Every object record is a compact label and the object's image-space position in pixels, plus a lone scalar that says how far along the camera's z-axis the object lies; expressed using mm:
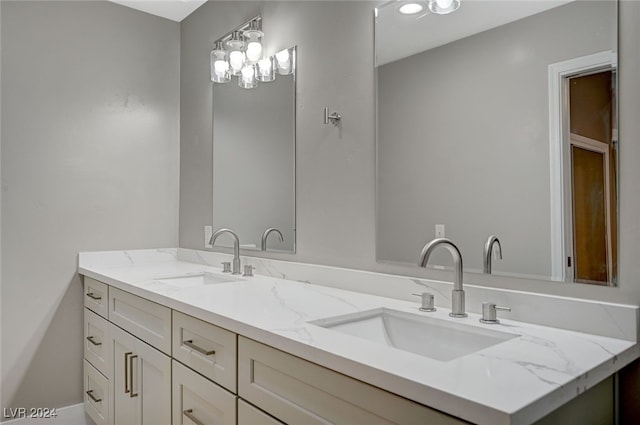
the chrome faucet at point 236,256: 2311
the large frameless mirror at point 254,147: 2164
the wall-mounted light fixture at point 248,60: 2203
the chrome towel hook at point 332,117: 1877
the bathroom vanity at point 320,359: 818
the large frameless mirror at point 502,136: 1157
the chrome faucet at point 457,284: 1316
